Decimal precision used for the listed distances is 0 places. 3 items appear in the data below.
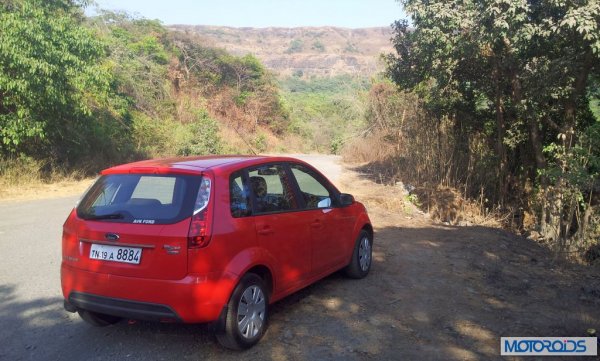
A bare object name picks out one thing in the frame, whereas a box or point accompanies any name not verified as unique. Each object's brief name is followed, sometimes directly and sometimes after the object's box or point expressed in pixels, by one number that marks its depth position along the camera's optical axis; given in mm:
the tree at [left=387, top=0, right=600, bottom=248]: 9000
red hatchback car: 3814
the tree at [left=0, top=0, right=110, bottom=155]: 11734
